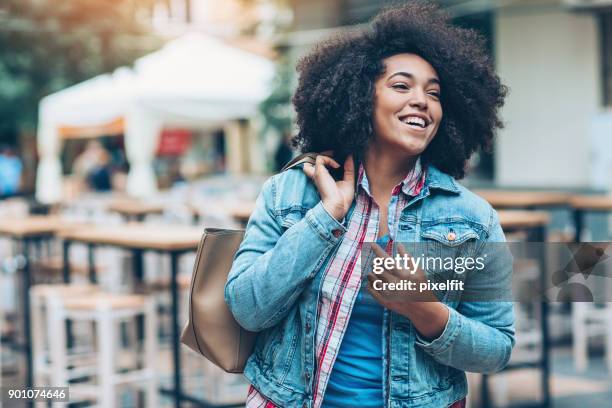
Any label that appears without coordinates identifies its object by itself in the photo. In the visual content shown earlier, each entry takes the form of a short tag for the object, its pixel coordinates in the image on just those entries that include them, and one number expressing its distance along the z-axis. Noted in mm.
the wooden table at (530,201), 7508
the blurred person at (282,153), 14516
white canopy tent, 11906
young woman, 1920
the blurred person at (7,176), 17625
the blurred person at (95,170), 16406
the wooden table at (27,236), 5758
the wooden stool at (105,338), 4980
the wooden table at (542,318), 5125
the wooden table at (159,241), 4961
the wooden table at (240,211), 7053
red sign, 26078
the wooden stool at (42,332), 5402
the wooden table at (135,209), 9727
